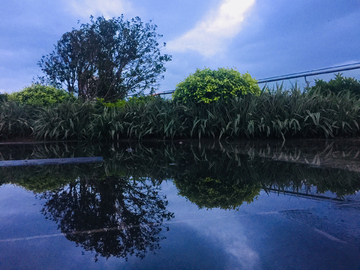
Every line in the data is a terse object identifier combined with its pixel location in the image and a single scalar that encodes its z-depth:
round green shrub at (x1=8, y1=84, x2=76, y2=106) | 12.03
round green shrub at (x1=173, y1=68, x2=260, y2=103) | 6.17
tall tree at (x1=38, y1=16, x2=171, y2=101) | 14.36
